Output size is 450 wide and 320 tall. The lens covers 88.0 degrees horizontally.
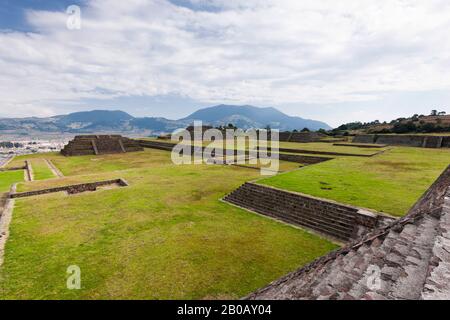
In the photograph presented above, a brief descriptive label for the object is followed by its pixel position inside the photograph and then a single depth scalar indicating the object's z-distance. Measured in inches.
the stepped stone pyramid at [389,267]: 115.4
